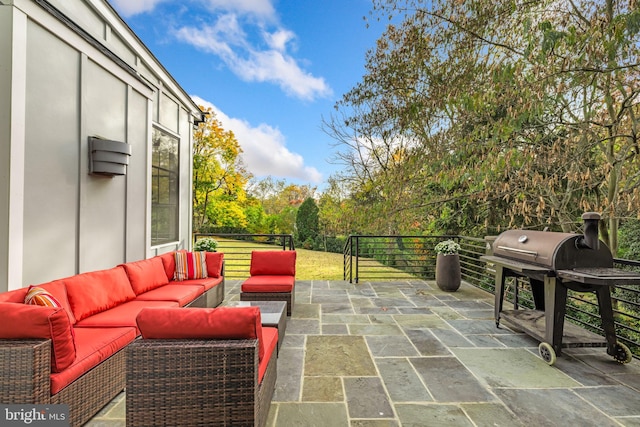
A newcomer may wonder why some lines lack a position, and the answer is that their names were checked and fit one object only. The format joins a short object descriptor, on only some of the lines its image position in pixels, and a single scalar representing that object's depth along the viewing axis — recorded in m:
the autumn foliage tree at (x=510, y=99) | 3.38
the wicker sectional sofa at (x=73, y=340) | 1.64
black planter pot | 5.50
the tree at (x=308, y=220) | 15.62
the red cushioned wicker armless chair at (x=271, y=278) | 4.09
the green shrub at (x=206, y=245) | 5.19
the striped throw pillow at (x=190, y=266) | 4.27
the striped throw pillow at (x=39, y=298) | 2.02
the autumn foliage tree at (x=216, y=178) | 11.66
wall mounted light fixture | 3.23
